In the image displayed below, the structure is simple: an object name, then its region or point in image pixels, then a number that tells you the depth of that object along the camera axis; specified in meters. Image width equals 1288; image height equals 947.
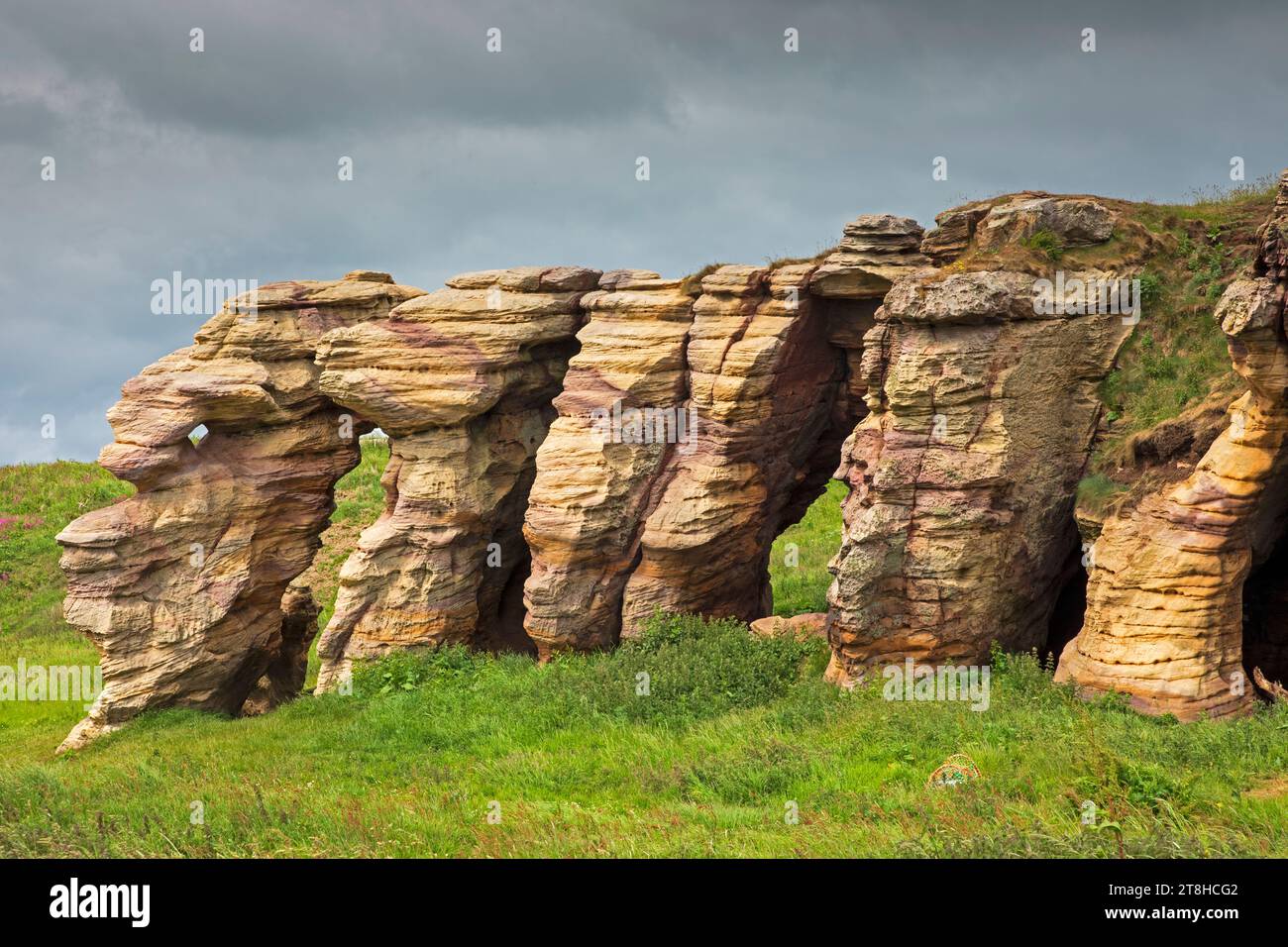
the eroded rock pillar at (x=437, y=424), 24.47
